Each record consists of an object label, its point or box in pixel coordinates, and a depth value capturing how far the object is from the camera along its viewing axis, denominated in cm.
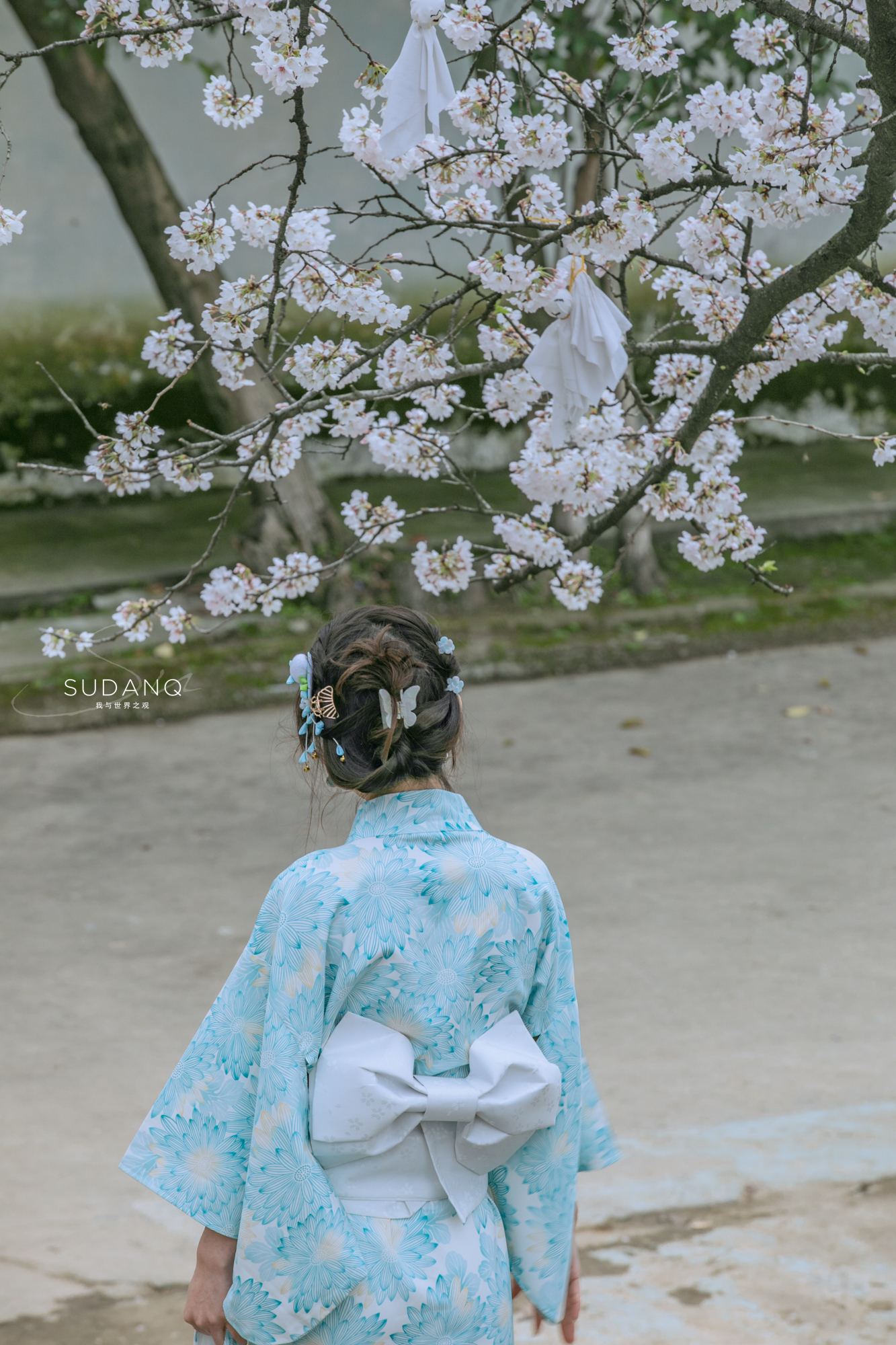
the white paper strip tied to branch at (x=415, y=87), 516
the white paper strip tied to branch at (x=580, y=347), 536
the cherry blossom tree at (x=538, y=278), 522
